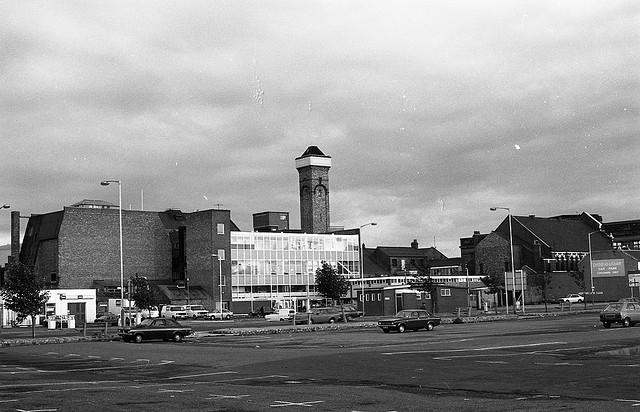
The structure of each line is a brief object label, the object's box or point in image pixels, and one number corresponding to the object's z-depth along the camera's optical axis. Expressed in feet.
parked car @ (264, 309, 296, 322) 274.16
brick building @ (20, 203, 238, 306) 396.57
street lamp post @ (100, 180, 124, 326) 208.64
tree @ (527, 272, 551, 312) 356.85
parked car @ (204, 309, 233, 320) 339.57
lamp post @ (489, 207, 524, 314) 262.75
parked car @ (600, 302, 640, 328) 165.58
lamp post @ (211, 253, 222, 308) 409.43
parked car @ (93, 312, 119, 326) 292.61
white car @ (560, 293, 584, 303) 427.17
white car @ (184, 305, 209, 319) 351.05
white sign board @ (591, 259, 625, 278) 431.02
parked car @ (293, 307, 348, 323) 245.45
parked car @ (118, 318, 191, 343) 161.07
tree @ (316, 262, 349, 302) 341.00
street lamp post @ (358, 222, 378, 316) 458.99
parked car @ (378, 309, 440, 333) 172.33
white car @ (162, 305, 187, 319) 339.71
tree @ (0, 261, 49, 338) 203.31
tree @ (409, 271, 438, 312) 299.79
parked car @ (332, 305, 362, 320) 262.59
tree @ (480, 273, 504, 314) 337.11
